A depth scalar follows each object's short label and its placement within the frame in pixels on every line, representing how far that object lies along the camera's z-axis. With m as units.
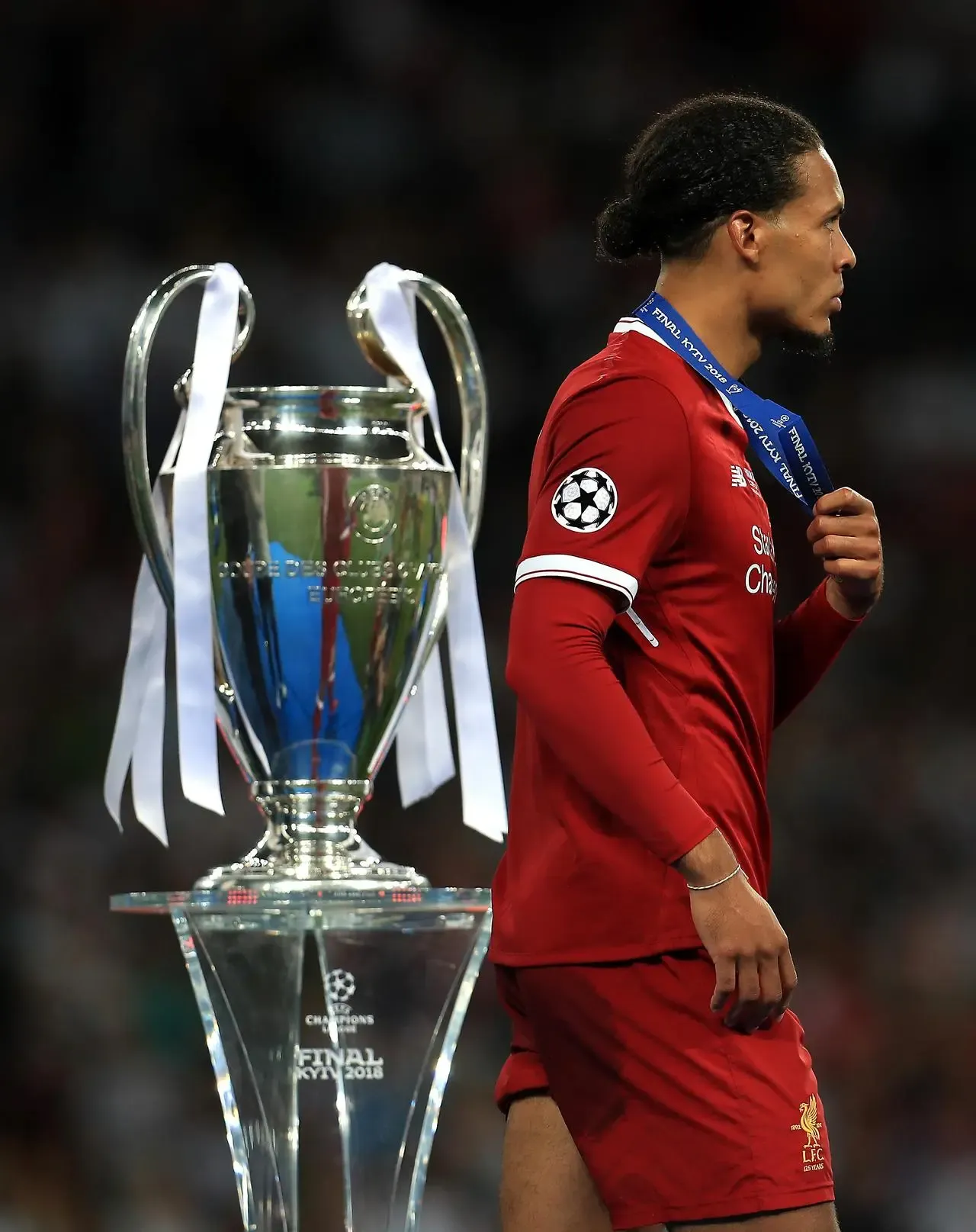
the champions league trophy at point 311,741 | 9.73
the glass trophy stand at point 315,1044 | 9.71
